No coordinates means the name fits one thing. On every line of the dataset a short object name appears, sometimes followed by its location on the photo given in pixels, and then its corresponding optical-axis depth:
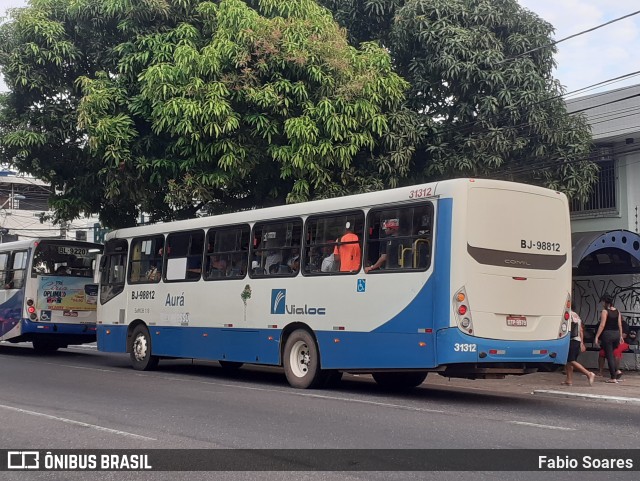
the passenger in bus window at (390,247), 12.06
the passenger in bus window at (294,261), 13.66
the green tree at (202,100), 15.89
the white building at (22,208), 43.72
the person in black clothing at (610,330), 15.55
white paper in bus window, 16.23
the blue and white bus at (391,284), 11.24
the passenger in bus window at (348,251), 12.64
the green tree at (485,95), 17.17
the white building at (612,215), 17.27
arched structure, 16.80
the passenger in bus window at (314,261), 13.32
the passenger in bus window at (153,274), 16.98
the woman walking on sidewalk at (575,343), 14.74
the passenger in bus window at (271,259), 14.08
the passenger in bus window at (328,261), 13.05
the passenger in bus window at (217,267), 15.27
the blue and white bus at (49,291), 21.56
